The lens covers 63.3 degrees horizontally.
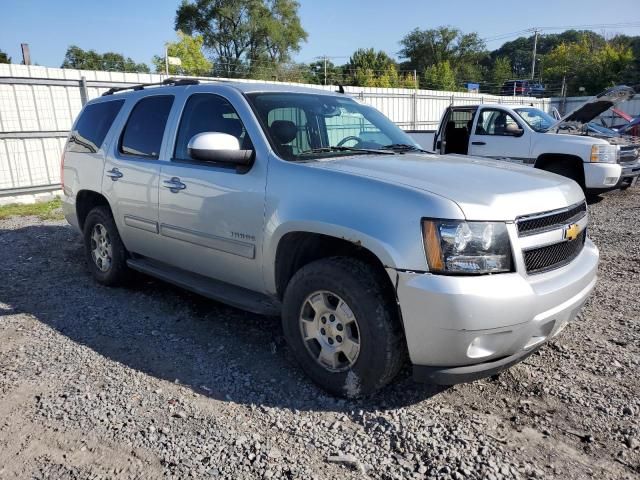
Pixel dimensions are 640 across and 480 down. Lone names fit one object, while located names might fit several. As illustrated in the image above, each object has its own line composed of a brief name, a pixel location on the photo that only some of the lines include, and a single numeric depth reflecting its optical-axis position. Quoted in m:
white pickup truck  8.88
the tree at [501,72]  57.61
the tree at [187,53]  42.16
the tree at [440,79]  44.31
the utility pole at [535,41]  61.09
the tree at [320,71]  43.01
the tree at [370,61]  60.29
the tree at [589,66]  41.91
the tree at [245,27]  62.59
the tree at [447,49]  84.25
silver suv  2.61
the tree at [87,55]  66.23
